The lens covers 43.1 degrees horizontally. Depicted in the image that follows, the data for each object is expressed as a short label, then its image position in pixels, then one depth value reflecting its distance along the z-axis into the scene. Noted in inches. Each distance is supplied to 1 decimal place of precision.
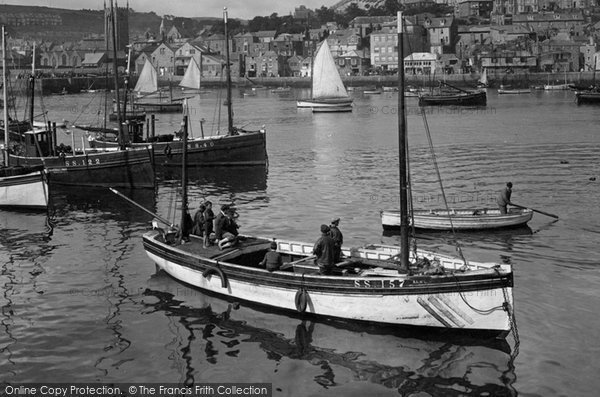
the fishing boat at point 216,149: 2245.3
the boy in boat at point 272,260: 933.2
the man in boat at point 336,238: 948.0
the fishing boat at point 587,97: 5024.6
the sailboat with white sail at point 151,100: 4662.9
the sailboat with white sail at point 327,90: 4653.1
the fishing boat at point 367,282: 813.9
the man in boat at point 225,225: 1055.6
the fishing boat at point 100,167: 1861.5
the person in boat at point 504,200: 1374.3
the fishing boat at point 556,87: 7044.8
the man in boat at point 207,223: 1055.0
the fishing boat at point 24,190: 1644.9
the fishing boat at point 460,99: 5187.0
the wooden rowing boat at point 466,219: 1352.1
